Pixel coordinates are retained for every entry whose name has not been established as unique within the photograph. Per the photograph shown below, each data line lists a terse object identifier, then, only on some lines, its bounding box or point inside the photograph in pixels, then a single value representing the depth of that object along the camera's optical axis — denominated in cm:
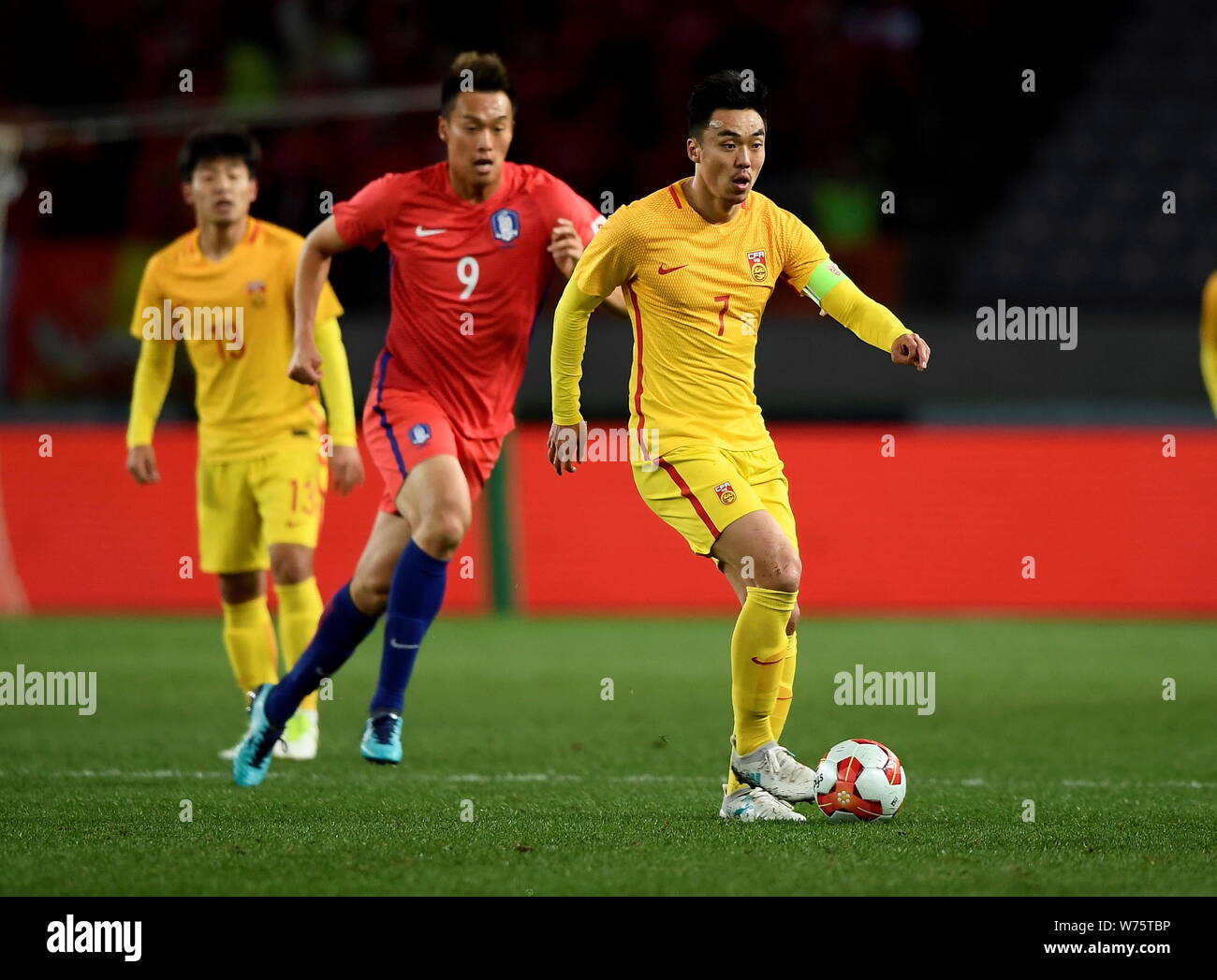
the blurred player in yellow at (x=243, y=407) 1429
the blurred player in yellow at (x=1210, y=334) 1725
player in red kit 1243
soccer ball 1063
